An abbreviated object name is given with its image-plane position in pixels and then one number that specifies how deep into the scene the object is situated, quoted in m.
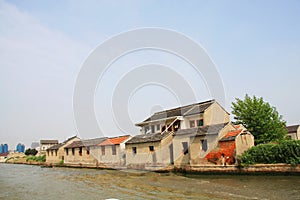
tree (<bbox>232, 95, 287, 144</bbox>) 24.59
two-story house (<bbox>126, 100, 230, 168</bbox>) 23.12
